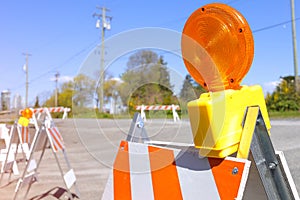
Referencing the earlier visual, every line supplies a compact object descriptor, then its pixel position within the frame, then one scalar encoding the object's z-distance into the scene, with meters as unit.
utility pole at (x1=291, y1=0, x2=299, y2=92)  18.72
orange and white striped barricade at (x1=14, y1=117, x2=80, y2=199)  3.73
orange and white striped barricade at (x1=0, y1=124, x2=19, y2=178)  5.04
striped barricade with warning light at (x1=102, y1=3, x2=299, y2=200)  1.24
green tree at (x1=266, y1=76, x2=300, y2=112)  18.03
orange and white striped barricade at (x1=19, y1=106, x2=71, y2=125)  9.85
